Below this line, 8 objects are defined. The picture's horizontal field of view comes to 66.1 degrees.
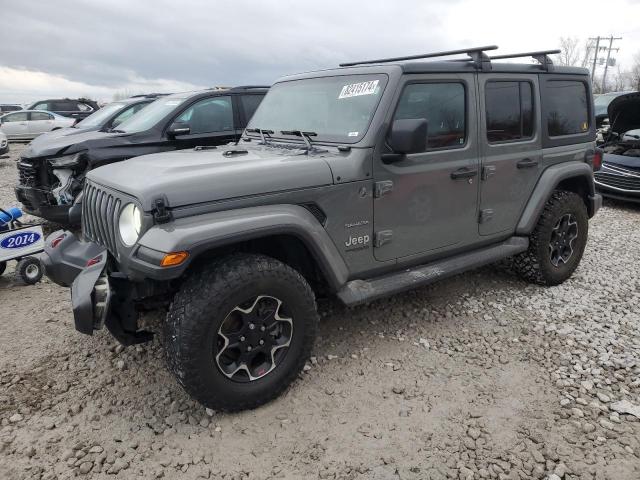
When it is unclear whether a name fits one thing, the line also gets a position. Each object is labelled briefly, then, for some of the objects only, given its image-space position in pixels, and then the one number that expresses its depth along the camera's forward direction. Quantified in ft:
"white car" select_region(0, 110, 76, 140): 59.72
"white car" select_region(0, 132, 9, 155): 43.29
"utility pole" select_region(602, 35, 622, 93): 153.38
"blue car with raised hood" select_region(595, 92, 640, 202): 25.95
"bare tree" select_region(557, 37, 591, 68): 153.63
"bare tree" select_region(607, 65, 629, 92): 169.05
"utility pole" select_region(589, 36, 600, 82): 153.25
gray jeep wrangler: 8.60
